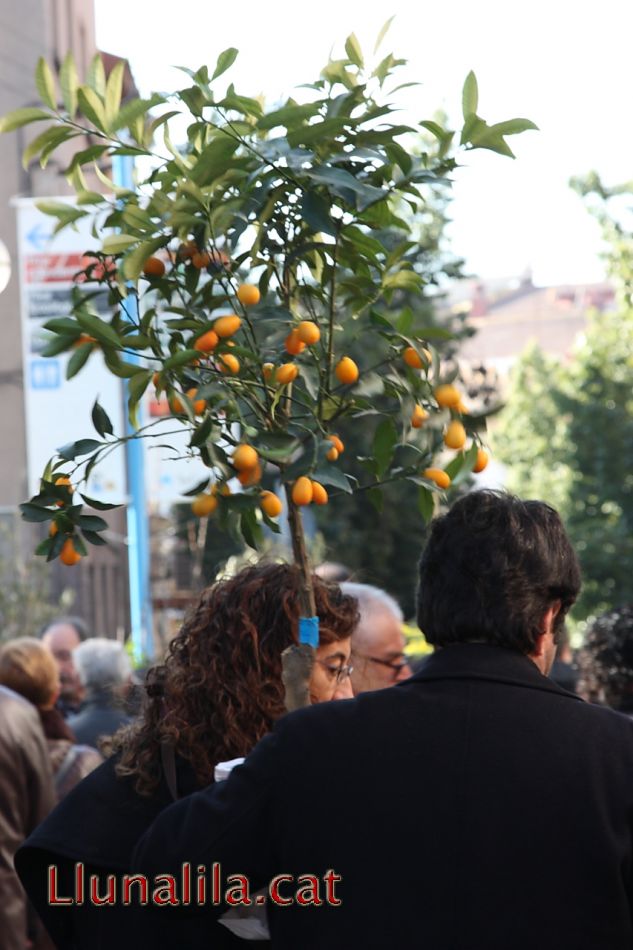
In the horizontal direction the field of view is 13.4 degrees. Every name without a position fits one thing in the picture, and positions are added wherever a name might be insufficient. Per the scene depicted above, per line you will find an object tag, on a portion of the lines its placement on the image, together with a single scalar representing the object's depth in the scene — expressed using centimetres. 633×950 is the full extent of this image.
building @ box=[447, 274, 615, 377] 14353
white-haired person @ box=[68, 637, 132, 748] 1116
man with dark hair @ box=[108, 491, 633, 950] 394
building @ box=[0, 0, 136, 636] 3564
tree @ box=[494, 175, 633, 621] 4823
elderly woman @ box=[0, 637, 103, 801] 981
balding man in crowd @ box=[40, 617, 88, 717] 1419
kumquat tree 433
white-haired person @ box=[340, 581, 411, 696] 808
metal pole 2495
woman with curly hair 486
